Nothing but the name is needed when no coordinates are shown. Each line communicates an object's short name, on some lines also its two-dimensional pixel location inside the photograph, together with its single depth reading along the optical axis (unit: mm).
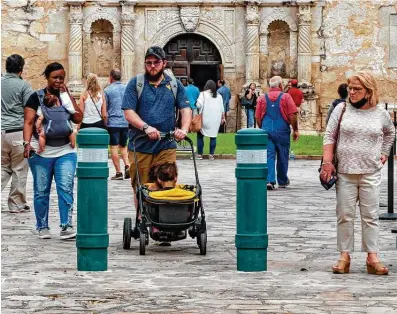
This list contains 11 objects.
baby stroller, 11742
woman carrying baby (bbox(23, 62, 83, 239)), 13281
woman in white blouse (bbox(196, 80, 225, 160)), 27984
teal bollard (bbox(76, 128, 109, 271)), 10781
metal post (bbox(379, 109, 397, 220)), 15383
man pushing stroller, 12422
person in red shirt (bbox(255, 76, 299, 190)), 19906
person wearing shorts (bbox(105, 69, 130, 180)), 21453
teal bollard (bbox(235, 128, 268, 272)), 10750
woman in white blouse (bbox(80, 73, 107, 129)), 20078
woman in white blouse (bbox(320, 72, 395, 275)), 10844
